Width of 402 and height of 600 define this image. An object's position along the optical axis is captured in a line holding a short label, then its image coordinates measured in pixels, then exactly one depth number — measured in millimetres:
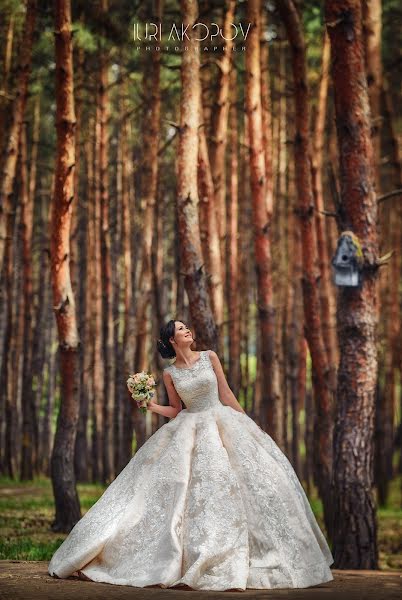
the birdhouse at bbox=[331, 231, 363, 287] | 8812
